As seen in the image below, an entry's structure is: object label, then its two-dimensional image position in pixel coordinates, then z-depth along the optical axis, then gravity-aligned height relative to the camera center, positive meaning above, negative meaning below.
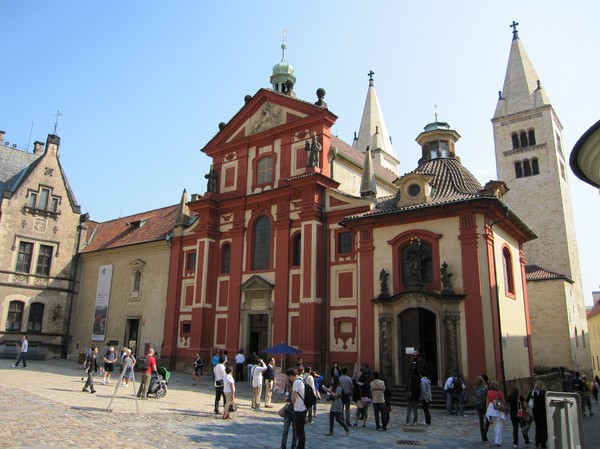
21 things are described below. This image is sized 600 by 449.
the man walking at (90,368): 17.33 -0.78
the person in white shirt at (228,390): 14.28 -1.16
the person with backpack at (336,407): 12.93 -1.42
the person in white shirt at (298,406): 9.89 -1.09
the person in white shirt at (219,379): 15.04 -0.90
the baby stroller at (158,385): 17.52 -1.29
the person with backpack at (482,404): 13.20 -1.32
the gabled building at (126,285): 33.56 +4.31
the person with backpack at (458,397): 18.09 -1.55
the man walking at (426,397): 15.74 -1.37
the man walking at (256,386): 16.55 -1.21
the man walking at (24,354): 25.41 -0.49
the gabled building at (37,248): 35.72 +7.05
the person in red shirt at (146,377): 17.25 -1.02
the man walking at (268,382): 17.36 -1.13
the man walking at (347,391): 13.97 -1.09
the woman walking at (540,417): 12.23 -1.49
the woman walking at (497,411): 12.48 -1.39
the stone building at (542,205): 40.25 +14.20
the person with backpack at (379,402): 14.05 -1.38
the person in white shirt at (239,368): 25.75 -0.96
